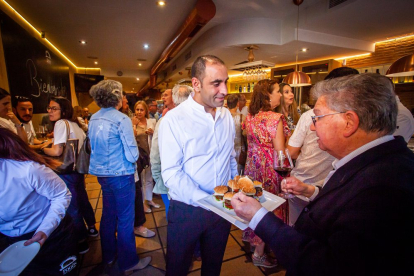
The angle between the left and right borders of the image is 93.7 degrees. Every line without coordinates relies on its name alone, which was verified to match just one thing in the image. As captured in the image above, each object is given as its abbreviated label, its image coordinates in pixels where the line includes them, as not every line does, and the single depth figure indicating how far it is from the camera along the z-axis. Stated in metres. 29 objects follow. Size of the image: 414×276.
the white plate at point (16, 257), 0.77
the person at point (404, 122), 1.56
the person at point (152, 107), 5.26
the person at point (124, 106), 2.69
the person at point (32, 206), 1.12
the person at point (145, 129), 3.21
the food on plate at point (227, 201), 1.20
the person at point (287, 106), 2.65
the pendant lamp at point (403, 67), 2.56
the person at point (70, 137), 2.15
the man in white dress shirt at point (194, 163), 1.27
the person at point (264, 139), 2.05
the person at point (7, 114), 2.25
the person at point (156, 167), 1.90
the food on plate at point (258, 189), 1.35
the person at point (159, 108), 5.11
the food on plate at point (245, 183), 1.27
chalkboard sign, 3.35
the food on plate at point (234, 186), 1.29
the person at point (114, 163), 1.80
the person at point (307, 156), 1.73
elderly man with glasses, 0.56
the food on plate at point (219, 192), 1.25
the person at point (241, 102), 4.64
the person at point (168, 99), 2.94
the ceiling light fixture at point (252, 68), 4.58
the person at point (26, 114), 3.02
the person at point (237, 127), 3.34
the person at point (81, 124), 2.41
